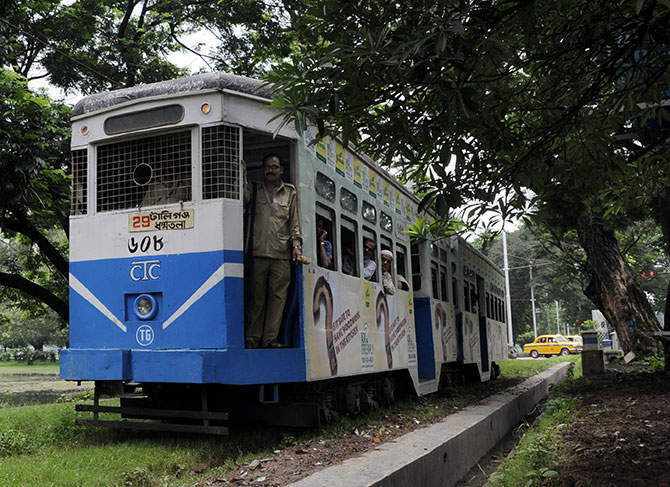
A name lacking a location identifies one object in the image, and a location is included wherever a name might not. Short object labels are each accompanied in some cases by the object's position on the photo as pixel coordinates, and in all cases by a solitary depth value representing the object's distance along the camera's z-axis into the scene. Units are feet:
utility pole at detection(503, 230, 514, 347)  139.70
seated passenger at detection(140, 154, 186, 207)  24.00
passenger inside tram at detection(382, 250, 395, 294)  33.04
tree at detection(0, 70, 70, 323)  37.96
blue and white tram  22.54
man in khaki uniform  24.00
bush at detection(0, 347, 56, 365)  186.19
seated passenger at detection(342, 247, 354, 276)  29.07
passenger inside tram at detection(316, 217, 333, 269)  26.32
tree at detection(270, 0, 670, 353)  12.94
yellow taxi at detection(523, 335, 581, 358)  154.71
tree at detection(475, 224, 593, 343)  189.98
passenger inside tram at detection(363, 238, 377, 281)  31.17
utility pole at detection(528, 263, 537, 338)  184.09
